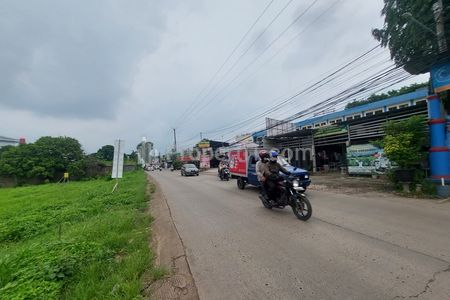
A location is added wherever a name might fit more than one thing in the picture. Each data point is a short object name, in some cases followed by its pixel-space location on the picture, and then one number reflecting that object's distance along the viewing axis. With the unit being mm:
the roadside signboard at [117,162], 14139
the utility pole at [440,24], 9938
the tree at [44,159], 42781
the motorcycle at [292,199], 6594
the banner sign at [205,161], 51766
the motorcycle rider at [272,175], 7574
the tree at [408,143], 9992
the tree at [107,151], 89206
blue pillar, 9695
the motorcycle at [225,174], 21094
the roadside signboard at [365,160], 16308
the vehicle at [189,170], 31969
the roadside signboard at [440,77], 10195
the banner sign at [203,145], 57688
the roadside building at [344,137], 16531
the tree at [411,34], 11008
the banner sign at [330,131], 19767
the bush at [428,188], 9477
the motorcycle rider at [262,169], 7886
